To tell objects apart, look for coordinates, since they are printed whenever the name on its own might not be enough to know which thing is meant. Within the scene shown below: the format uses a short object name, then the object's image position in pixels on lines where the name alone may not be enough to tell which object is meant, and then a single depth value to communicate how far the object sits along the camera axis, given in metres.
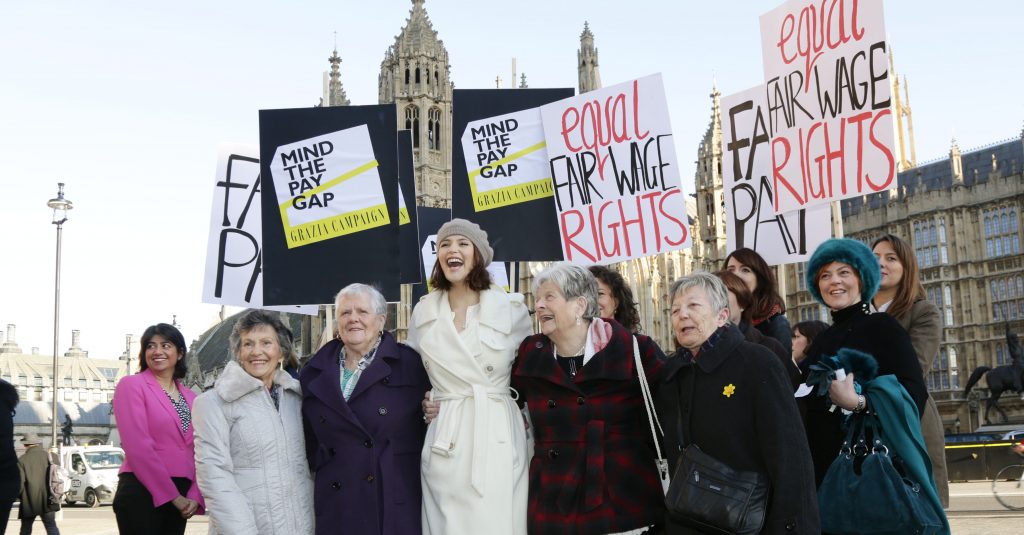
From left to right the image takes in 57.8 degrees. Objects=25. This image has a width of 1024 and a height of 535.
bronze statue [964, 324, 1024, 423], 29.08
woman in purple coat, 3.94
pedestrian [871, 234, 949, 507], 4.09
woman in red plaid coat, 3.56
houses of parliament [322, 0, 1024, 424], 37.72
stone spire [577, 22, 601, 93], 39.63
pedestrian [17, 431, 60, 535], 9.27
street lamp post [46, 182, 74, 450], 22.42
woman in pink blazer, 4.84
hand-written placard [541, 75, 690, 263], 7.10
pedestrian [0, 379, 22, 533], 4.96
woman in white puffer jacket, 3.94
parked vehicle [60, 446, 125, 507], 24.20
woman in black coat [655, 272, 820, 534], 3.16
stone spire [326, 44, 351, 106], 45.03
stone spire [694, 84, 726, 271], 34.59
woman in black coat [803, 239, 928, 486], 3.58
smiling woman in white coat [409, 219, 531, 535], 3.81
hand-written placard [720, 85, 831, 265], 6.75
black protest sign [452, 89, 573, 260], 7.50
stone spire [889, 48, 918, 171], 50.09
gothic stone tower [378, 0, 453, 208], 43.62
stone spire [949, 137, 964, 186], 39.72
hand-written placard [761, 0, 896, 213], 5.99
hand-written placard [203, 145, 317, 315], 7.57
